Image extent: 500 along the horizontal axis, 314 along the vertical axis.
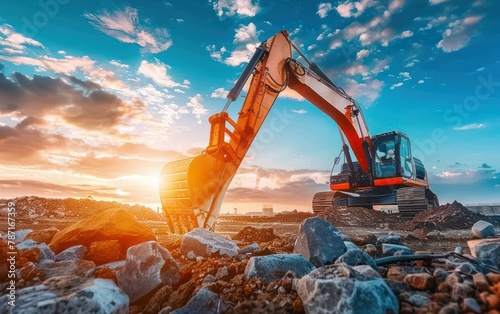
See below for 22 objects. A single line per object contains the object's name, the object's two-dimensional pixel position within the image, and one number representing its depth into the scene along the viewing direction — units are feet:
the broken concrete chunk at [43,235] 13.44
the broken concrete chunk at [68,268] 8.74
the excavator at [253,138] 17.83
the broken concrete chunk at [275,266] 7.28
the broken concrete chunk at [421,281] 5.98
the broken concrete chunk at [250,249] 11.48
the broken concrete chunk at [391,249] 10.81
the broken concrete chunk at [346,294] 4.80
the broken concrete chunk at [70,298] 5.34
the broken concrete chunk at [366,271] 5.72
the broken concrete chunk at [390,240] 14.26
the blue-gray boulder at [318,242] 9.28
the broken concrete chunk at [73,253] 10.74
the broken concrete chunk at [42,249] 10.29
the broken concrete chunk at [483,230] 12.30
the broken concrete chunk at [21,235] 13.76
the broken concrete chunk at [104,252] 11.14
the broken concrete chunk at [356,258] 7.73
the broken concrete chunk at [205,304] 6.08
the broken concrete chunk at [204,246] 11.51
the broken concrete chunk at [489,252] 8.68
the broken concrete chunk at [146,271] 7.98
